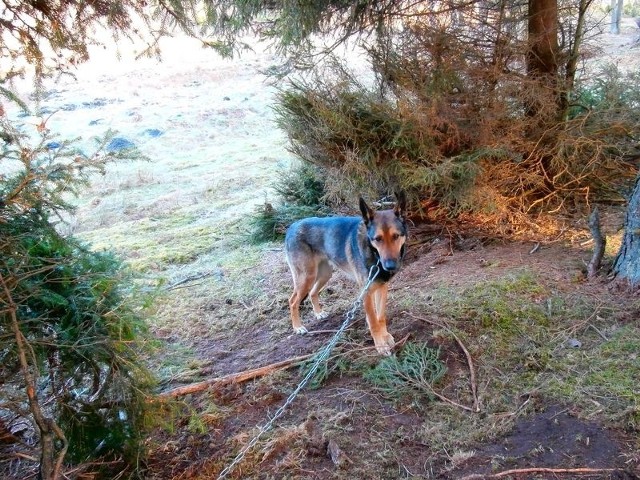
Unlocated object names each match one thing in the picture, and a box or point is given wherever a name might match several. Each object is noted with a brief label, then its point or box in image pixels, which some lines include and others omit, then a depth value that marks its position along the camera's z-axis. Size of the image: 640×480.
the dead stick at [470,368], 3.52
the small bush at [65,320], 2.84
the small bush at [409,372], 3.79
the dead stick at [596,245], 4.87
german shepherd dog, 4.41
